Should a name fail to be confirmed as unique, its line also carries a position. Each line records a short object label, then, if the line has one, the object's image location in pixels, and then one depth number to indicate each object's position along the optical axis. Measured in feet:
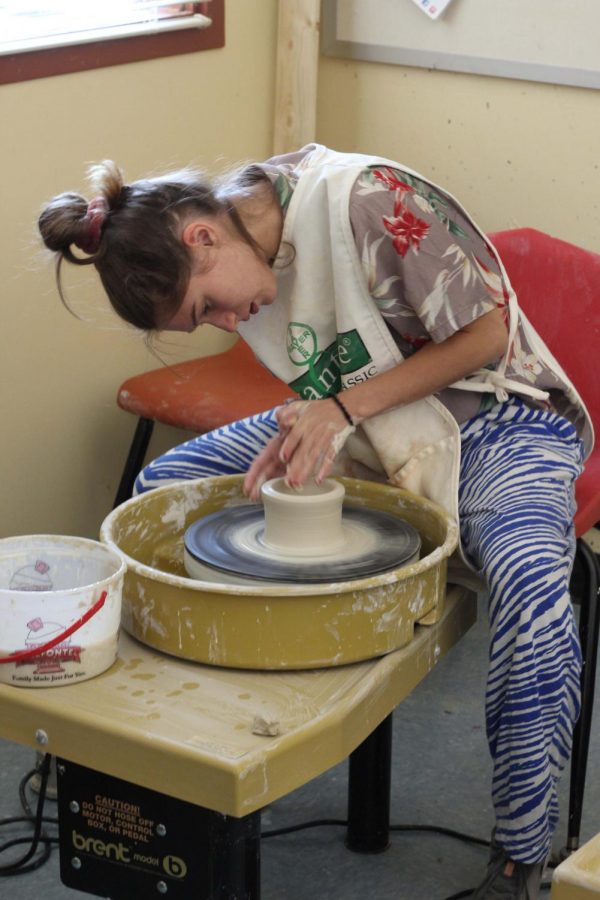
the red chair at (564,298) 10.56
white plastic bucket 7.77
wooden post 13.18
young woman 8.73
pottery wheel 8.40
